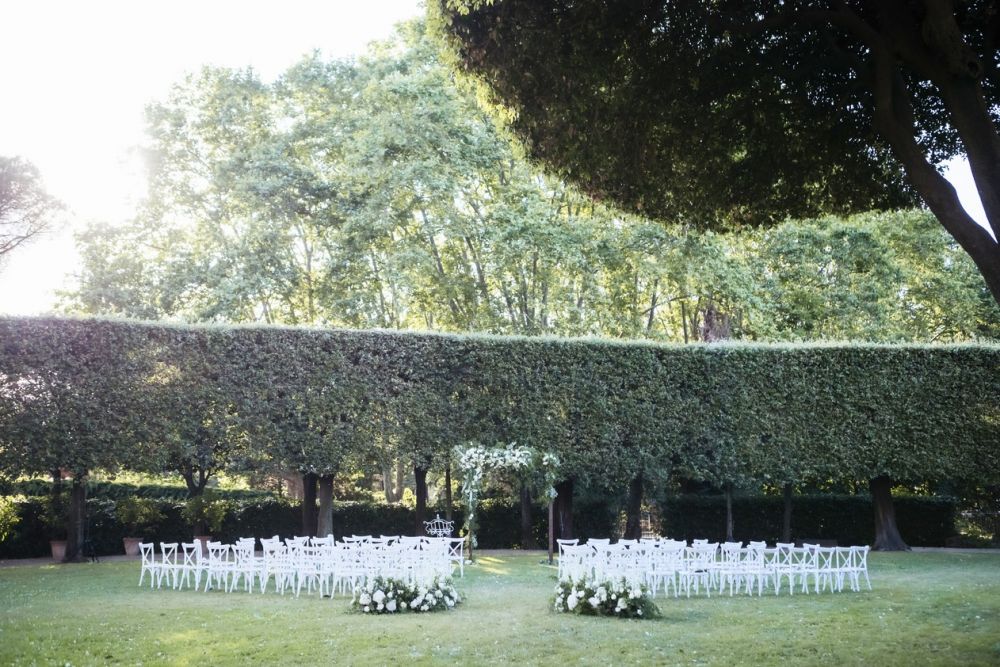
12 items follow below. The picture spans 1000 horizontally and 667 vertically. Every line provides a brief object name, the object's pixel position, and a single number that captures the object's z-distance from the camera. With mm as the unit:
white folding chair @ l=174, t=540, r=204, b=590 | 14352
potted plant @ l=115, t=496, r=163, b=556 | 22359
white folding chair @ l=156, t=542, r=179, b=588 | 14517
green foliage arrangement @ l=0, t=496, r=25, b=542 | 20719
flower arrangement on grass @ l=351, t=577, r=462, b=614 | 11203
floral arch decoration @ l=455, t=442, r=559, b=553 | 19719
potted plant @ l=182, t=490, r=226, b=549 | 22250
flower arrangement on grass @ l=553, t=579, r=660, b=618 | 10734
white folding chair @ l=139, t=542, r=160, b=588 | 14500
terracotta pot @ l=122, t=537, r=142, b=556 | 22797
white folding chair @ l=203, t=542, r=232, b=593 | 14148
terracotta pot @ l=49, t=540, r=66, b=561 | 21641
